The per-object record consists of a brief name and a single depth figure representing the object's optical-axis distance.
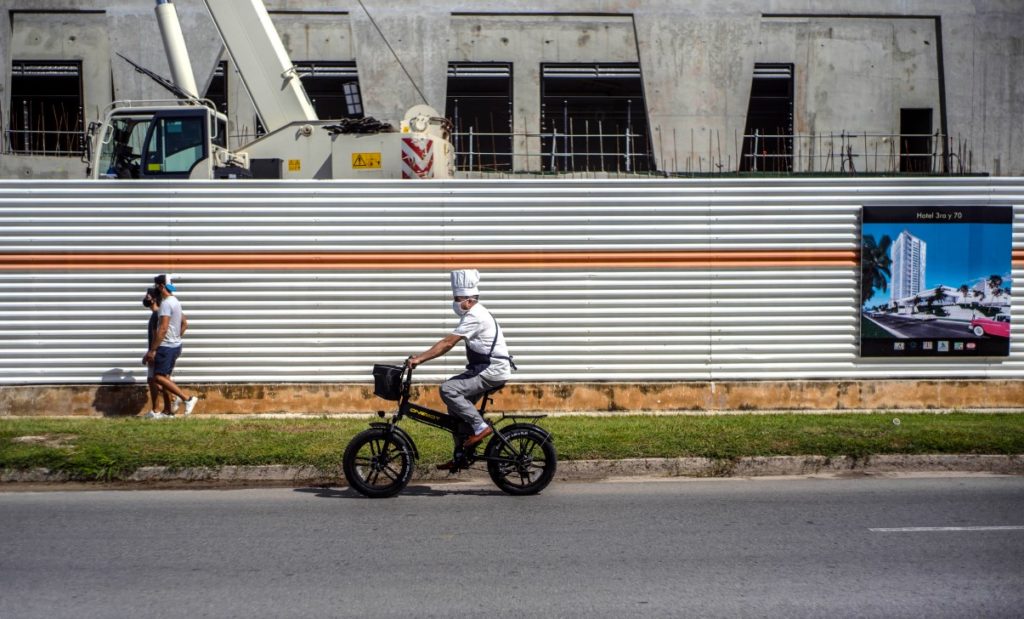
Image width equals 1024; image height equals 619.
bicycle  8.71
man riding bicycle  8.62
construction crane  14.27
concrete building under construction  21.70
